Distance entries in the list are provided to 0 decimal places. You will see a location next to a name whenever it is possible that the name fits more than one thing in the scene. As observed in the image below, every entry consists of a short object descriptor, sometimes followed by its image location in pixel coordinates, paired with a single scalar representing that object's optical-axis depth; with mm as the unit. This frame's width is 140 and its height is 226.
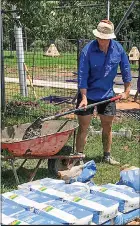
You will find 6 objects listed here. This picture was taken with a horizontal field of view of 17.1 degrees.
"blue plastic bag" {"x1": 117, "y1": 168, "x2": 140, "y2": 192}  4411
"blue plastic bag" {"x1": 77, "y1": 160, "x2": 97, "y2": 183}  4867
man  5594
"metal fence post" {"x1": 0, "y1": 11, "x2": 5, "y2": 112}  8831
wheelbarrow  4965
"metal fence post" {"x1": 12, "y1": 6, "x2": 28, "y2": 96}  10211
